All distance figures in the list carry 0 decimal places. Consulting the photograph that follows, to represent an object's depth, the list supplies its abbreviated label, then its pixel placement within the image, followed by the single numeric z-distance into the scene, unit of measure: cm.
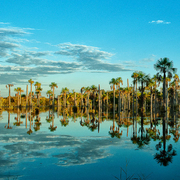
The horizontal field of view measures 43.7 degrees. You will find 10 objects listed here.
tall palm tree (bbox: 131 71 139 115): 6425
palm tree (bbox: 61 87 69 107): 12505
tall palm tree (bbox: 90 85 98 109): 10202
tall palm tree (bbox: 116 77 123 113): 7650
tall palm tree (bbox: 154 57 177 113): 4981
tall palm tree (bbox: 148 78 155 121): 6414
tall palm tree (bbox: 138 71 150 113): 6366
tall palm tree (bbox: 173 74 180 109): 7617
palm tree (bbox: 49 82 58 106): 11250
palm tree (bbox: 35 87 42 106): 11806
